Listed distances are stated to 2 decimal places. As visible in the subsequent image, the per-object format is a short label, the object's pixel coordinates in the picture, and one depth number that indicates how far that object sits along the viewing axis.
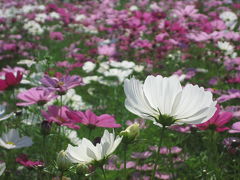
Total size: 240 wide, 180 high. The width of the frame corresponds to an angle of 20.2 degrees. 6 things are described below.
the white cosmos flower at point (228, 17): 3.97
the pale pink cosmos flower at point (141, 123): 1.20
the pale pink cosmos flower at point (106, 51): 3.45
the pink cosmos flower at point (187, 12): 3.60
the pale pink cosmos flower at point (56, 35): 4.63
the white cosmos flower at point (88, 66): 3.13
